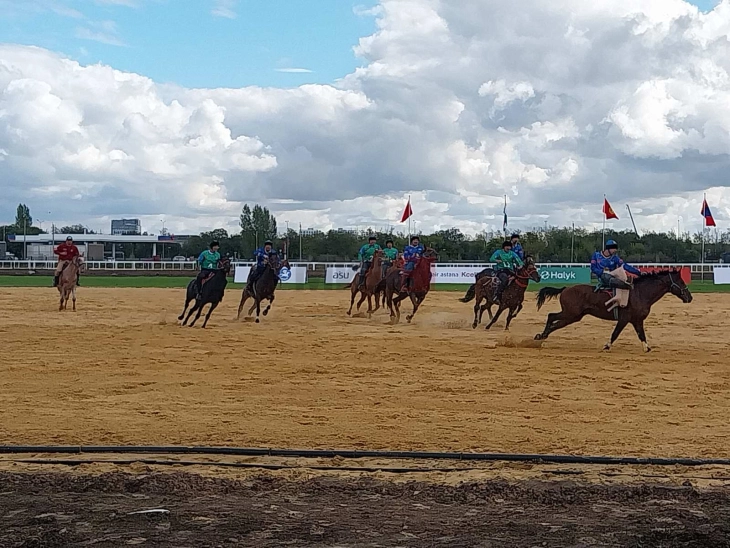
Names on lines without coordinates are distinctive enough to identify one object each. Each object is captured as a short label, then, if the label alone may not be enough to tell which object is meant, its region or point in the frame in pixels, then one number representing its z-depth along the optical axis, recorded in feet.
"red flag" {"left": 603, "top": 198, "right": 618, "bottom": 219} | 127.24
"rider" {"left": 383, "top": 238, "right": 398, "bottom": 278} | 82.79
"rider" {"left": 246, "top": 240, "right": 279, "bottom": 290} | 76.74
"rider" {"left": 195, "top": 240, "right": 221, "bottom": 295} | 72.28
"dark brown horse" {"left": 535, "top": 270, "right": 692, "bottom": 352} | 56.08
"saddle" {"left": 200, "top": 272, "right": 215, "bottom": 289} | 71.60
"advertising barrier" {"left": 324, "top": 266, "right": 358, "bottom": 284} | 147.13
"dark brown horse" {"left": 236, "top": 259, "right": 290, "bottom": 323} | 76.79
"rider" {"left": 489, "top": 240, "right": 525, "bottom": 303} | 71.72
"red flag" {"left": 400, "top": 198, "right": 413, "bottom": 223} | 119.55
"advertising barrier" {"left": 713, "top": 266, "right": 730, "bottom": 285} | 145.48
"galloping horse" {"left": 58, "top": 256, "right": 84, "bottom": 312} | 89.71
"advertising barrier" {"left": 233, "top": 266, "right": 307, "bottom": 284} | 151.02
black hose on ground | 27.55
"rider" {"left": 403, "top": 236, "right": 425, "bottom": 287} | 78.23
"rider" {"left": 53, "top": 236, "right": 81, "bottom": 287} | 90.27
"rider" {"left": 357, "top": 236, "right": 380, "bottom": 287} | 86.07
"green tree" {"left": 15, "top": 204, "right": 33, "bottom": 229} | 438.81
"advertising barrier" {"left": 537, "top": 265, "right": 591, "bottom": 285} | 139.54
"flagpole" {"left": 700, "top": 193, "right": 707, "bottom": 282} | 141.79
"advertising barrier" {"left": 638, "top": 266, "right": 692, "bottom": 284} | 121.29
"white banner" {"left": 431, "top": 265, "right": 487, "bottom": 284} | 149.59
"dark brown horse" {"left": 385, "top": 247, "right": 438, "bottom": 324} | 77.92
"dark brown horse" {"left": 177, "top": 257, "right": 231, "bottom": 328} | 71.36
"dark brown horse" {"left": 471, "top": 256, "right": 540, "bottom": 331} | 71.15
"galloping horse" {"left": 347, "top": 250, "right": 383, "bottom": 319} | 82.94
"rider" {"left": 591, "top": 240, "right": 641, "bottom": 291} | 56.29
